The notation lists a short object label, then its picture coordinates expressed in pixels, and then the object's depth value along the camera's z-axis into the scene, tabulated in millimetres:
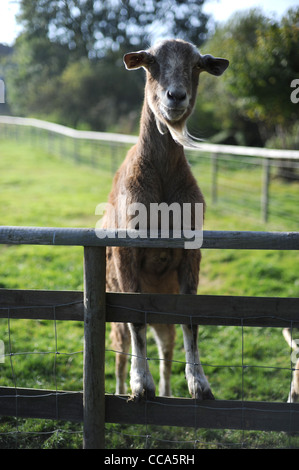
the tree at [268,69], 11094
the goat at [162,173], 3008
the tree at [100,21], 14414
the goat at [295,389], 3609
